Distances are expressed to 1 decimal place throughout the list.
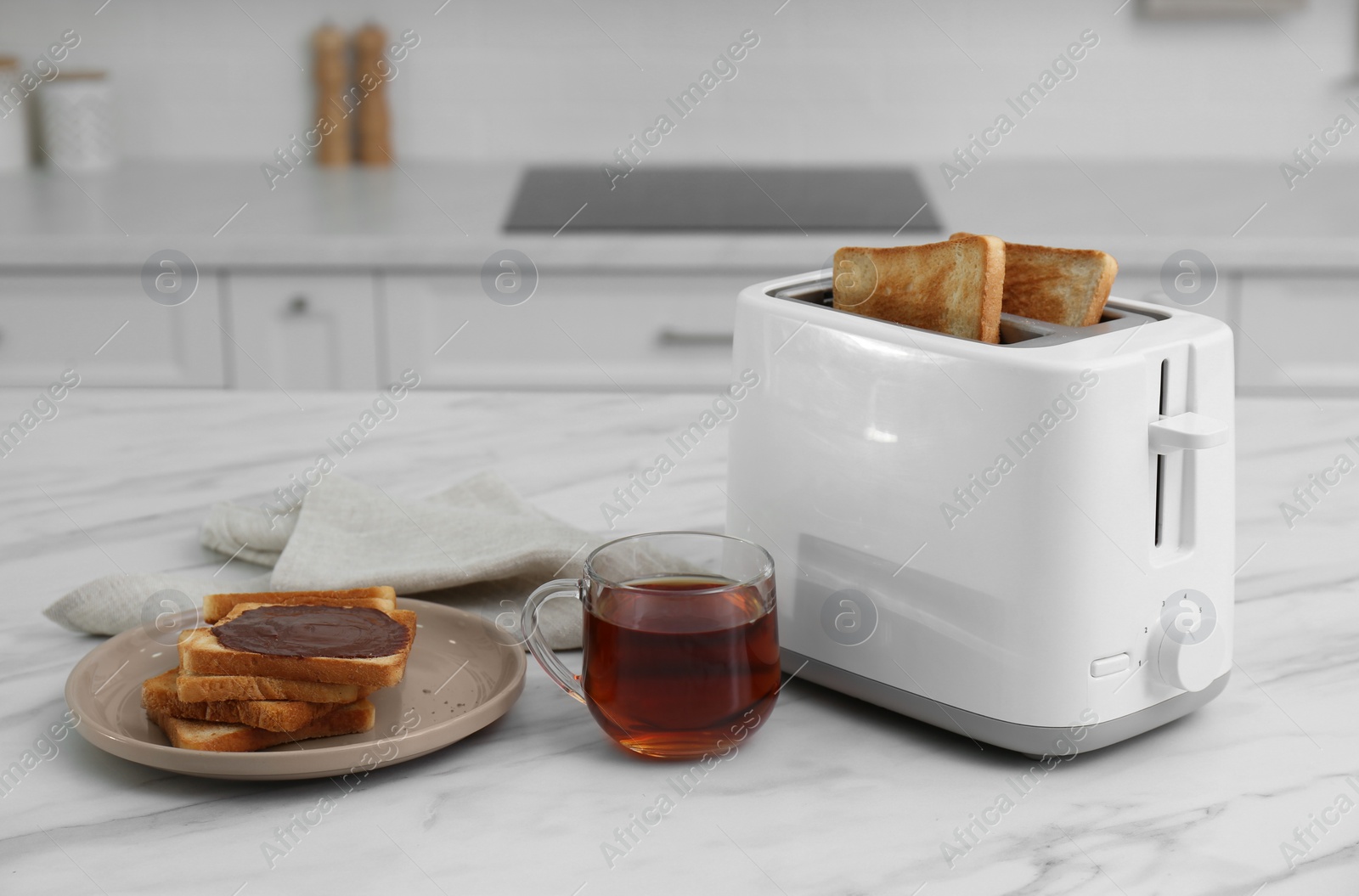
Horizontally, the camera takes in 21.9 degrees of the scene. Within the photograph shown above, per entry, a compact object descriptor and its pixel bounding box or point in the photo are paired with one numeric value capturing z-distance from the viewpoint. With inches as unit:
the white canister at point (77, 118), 163.8
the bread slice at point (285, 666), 61.4
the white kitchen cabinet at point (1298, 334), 129.0
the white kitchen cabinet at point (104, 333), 131.3
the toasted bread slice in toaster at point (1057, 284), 64.4
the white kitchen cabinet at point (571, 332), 131.3
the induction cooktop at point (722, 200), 133.7
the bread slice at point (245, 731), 61.2
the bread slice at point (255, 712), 61.3
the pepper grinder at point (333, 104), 165.5
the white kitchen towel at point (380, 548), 67.0
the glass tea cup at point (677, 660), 61.1
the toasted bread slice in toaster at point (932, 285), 63.7
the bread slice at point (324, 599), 64.2
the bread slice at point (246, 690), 61.3
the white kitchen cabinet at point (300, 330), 131.2
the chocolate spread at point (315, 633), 61.9
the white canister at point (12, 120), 163.2
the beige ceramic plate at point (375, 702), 60.8
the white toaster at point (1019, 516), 60.9
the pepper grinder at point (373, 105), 166.1
